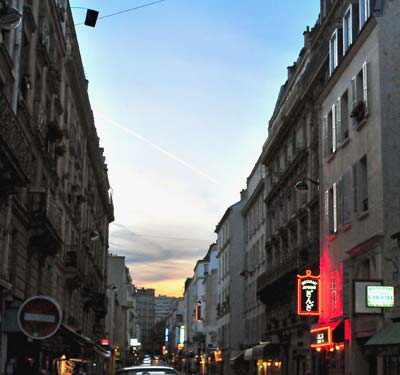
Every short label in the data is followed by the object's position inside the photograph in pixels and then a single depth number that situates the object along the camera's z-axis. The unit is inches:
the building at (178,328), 7071.9
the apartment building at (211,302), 3649.6
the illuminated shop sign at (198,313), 4360.2
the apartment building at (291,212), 1465.3
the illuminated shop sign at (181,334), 6485.2
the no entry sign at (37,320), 481.4
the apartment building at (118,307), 3929.6
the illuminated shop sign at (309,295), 1296.8
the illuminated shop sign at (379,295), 873.5
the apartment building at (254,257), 2229.8
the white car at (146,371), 583.0
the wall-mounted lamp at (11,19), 657.0
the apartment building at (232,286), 2778.1
